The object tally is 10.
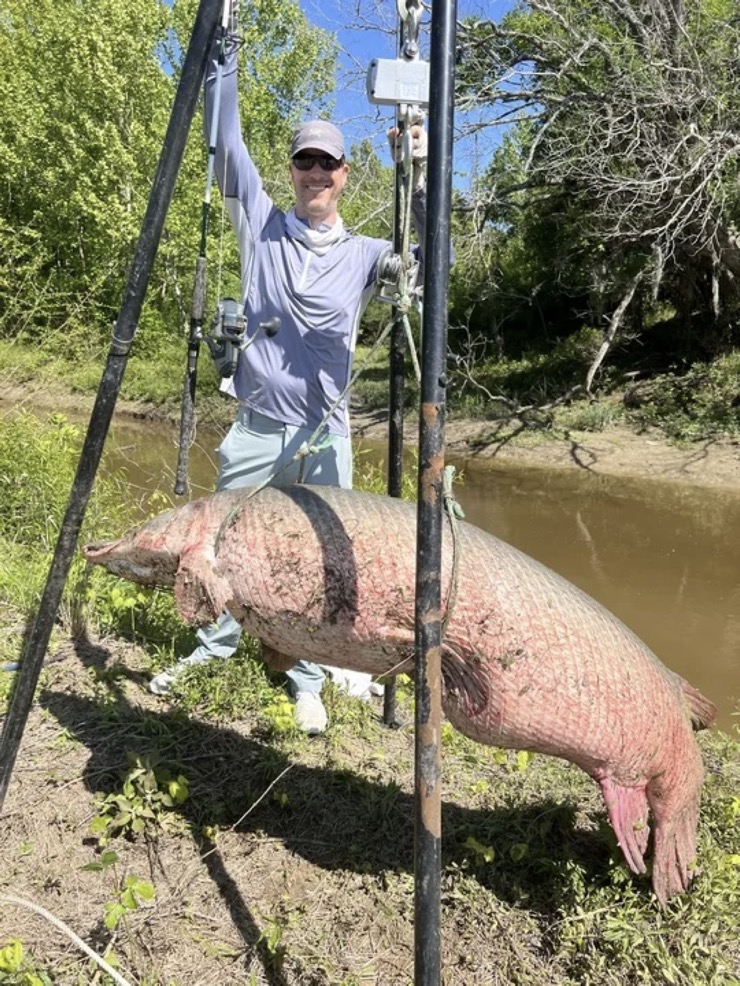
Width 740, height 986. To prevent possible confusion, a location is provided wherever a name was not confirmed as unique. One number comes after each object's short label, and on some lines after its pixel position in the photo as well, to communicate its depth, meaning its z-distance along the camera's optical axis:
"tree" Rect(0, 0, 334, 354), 15.82
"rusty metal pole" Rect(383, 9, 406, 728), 2.83
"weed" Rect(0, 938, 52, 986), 1.92
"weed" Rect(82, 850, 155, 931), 2.09
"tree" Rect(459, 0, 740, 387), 9.07
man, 2.78
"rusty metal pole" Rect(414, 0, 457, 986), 1.45
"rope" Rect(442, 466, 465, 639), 1.64
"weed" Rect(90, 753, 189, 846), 2.61
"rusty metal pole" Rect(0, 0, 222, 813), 1.95
